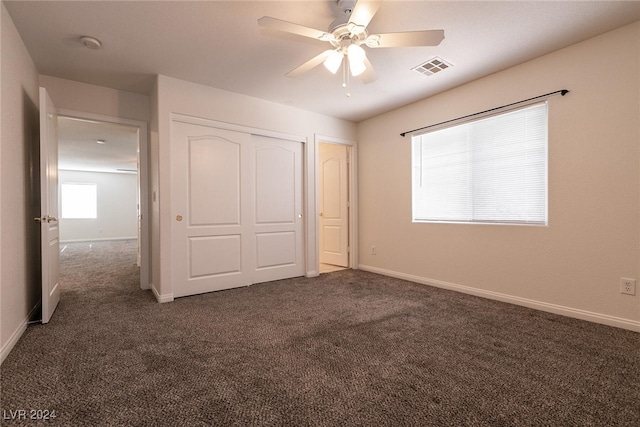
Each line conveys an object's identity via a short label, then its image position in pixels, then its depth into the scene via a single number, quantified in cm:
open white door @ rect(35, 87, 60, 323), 263
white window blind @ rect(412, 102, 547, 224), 309
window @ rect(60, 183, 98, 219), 1004
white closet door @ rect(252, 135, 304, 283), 417
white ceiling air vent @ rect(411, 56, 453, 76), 307
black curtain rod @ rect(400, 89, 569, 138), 284
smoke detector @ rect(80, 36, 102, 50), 261
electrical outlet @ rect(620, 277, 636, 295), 248
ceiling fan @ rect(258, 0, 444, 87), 190
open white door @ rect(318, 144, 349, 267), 536
